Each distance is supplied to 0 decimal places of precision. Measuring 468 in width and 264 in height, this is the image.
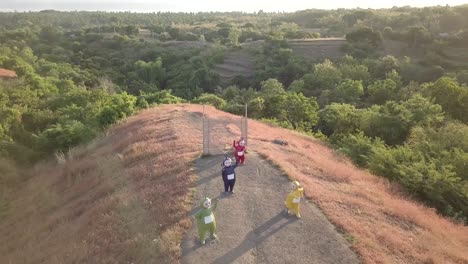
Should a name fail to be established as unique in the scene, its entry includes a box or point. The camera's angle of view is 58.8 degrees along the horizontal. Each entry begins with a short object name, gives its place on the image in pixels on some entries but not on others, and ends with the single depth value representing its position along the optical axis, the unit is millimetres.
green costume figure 12810
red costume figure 18425
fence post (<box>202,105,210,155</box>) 20166
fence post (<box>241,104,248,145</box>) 20656
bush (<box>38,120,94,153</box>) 30031
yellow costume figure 14508
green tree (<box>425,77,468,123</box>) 32469
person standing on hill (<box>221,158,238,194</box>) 15692
